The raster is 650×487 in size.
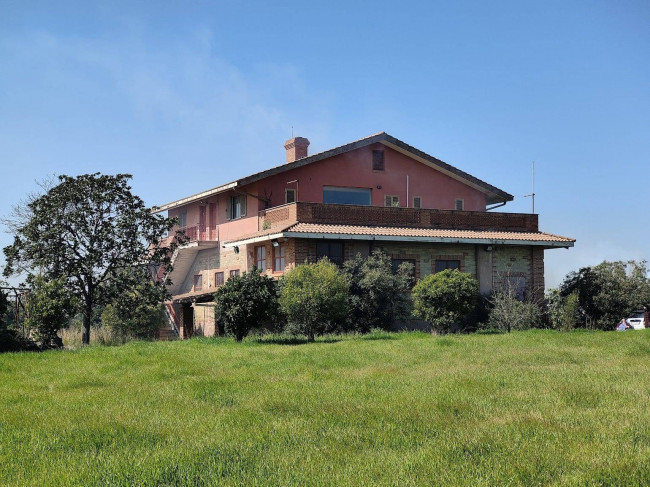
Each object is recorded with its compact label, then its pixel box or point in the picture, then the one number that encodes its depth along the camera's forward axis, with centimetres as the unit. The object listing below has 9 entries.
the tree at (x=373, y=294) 2395
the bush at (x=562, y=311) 2581
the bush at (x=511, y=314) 2542
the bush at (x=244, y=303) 1992
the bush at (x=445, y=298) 2258
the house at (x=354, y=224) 2583
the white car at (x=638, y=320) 3050
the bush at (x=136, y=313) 2616
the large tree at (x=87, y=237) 2391
